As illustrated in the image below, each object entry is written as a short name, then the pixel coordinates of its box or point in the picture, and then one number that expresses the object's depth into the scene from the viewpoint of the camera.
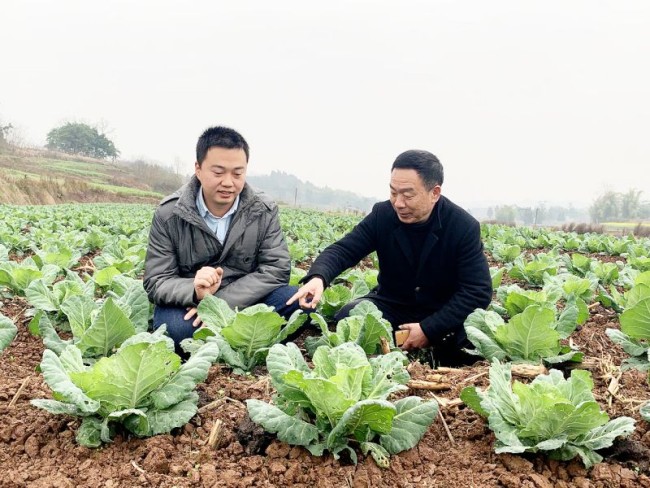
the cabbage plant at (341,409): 1.83
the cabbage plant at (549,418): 1.86
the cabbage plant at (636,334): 2.83
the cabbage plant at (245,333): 2.73
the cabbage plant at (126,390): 1.93
